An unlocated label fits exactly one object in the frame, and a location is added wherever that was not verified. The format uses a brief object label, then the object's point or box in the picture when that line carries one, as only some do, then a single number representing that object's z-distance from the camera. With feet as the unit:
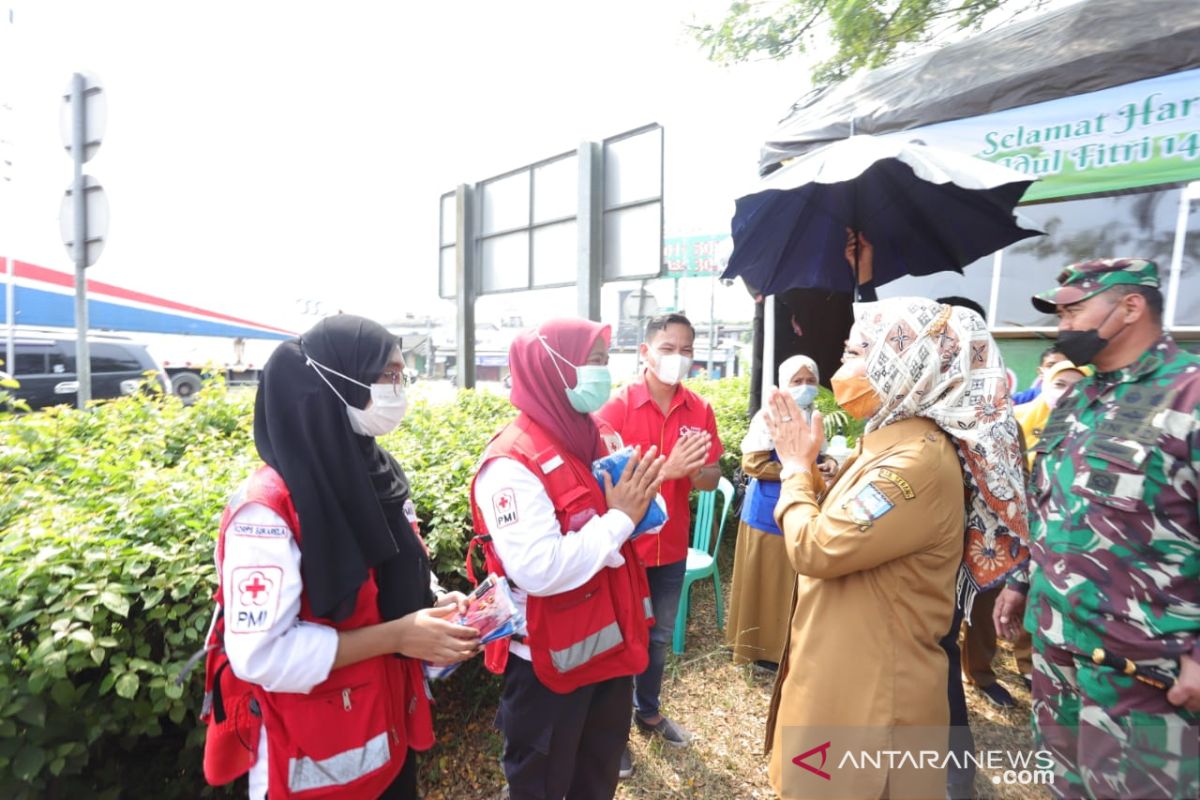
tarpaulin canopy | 10.98
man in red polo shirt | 9.14
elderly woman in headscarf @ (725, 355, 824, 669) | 10.88
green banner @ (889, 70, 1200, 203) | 10.71
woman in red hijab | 5.32
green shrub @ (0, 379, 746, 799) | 4.98
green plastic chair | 11.67
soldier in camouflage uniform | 5.07
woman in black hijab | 4.16
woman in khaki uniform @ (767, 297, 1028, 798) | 5.18
